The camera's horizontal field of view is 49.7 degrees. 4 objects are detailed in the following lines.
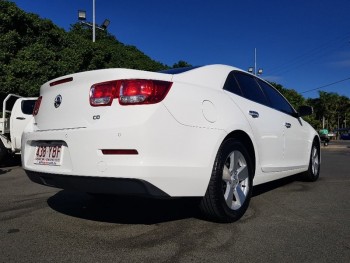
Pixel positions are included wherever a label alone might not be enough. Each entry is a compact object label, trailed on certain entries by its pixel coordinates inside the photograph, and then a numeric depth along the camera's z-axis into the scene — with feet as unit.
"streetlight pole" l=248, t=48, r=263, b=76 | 112.44
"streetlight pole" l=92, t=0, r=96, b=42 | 71.20
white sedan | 9.43
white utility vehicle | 30.25
